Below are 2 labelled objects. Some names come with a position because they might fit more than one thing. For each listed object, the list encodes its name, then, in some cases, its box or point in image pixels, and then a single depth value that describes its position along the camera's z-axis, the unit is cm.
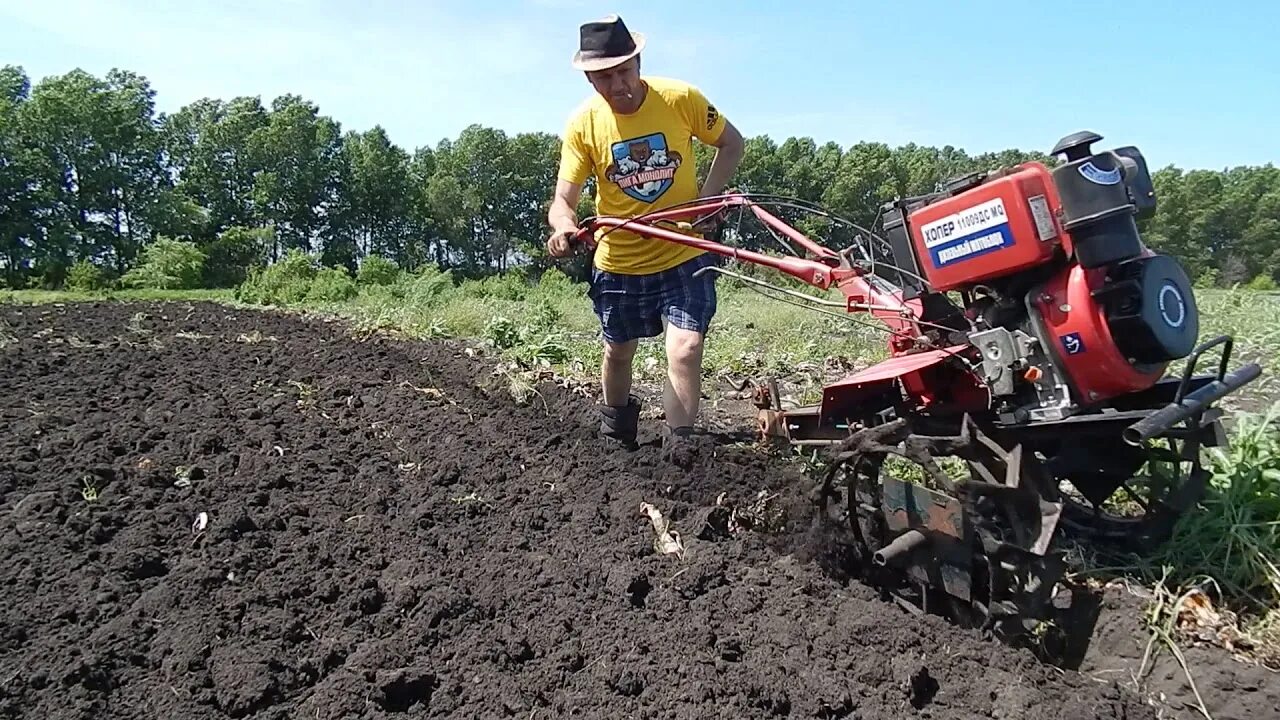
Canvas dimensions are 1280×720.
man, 425
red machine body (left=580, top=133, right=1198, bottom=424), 260
